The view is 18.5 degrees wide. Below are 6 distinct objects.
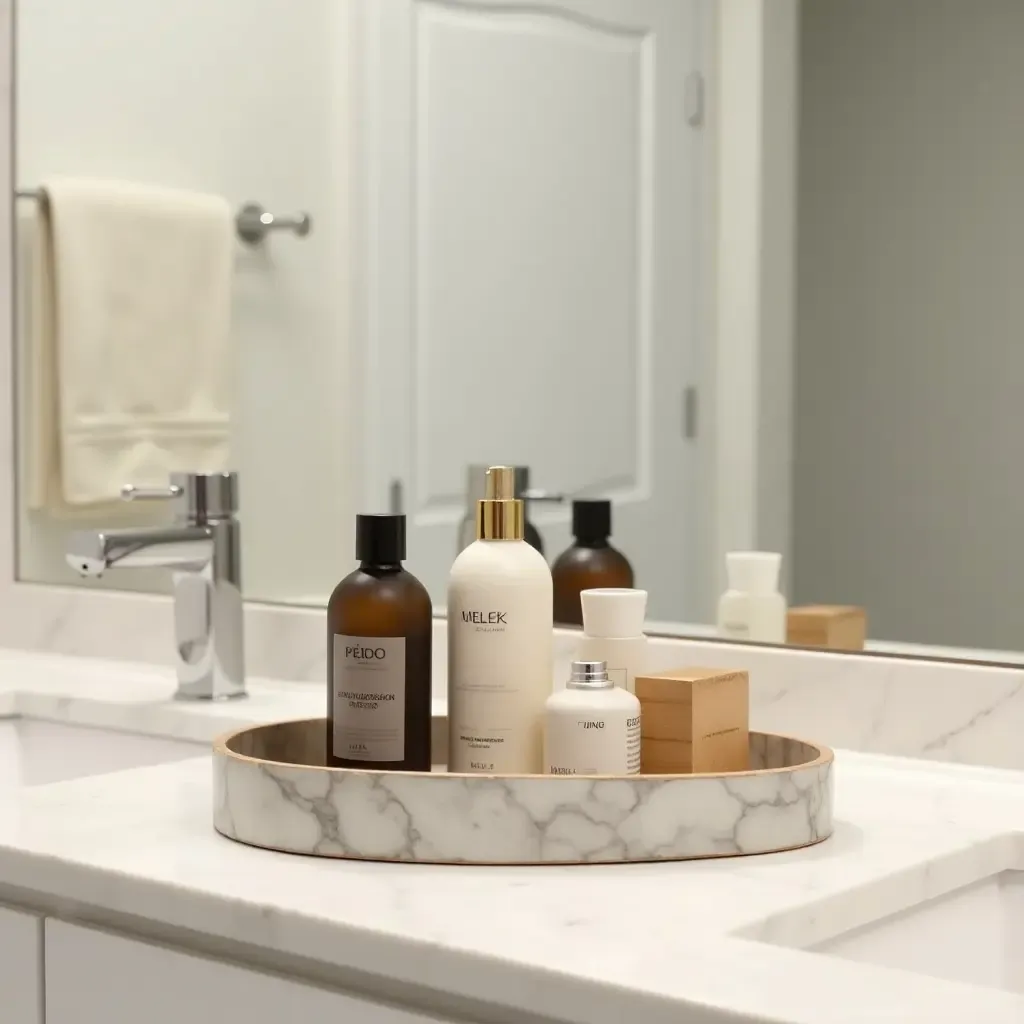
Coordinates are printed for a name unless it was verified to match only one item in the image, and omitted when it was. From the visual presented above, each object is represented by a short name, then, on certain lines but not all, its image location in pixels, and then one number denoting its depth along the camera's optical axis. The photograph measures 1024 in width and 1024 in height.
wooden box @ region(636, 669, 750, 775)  2.01
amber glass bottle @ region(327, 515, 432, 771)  2.03
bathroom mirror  2.22
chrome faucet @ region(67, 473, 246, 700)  2.51
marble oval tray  1.92
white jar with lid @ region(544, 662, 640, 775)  1.97
